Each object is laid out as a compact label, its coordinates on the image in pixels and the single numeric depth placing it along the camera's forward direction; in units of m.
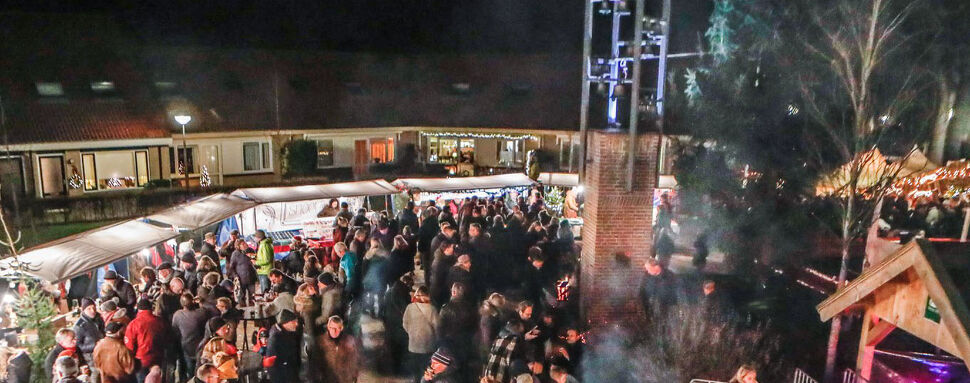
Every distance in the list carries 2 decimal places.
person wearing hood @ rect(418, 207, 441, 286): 11.38
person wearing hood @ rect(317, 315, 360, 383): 6.18
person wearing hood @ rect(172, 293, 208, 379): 6.97
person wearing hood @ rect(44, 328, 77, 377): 6.02
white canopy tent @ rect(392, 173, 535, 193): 15.41
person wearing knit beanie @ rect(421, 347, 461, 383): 5.57
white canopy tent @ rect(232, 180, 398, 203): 12.99
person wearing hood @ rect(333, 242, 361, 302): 9.51
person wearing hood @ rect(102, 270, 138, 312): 7.73
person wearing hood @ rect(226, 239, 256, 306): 9.80
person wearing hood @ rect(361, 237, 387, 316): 8.96
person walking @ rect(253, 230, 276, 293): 10.16
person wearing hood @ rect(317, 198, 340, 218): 13.62
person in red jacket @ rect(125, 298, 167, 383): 6.52
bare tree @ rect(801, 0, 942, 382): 9.07
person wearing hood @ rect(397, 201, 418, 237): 12.11
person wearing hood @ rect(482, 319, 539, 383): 5.96
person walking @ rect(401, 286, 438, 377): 6.91
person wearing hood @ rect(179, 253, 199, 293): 8.57
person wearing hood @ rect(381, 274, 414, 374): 7.81
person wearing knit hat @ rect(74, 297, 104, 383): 6.70
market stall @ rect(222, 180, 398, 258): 12.67
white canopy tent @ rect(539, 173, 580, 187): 16.62
